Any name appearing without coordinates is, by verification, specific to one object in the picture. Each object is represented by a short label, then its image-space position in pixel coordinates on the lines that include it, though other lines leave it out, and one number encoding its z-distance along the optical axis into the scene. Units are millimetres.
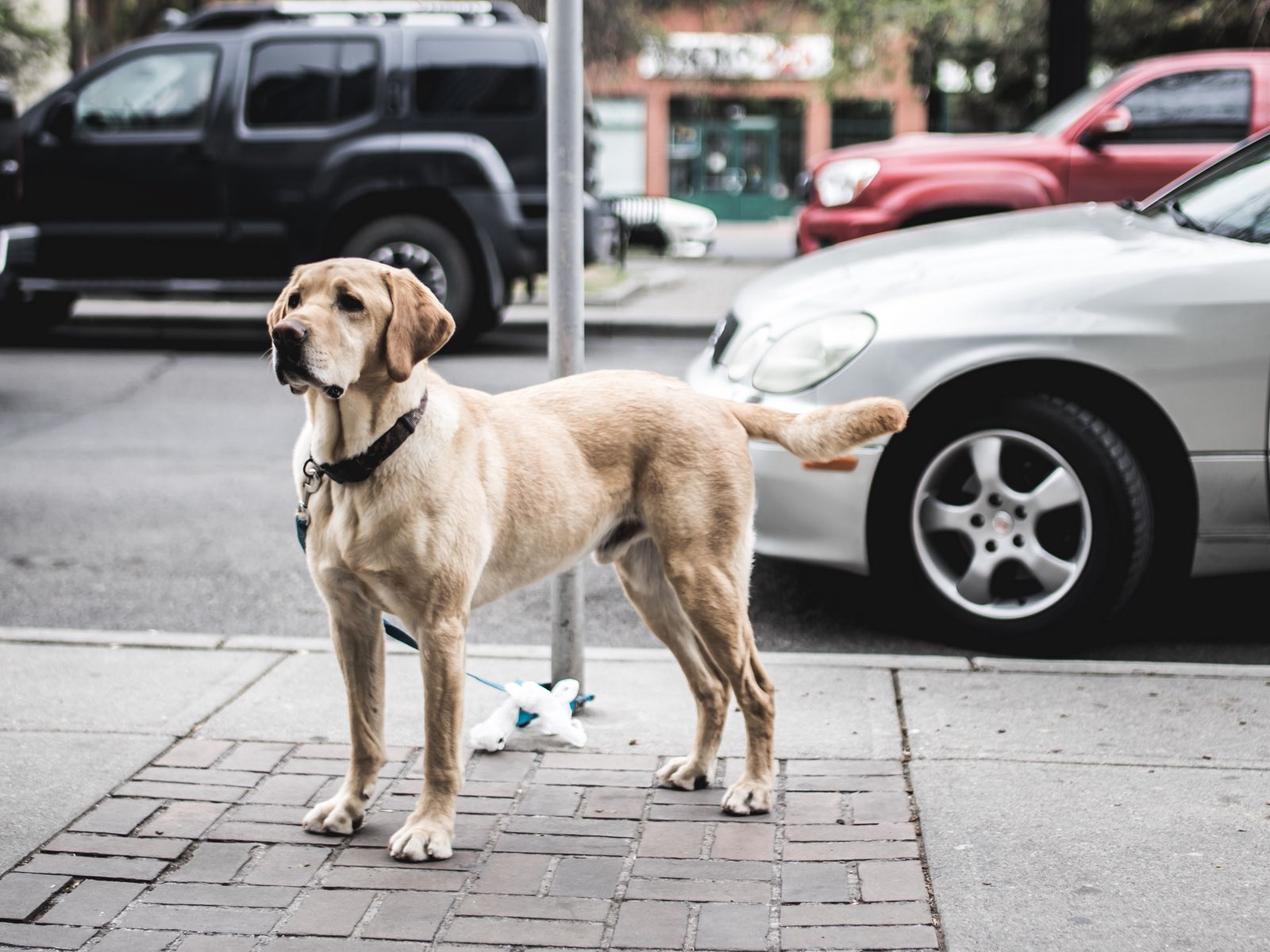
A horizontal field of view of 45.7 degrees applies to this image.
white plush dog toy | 4082
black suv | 11352
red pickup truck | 10469
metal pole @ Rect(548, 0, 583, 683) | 4129
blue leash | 3527
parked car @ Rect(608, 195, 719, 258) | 23594
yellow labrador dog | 3295
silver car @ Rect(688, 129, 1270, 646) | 4730
